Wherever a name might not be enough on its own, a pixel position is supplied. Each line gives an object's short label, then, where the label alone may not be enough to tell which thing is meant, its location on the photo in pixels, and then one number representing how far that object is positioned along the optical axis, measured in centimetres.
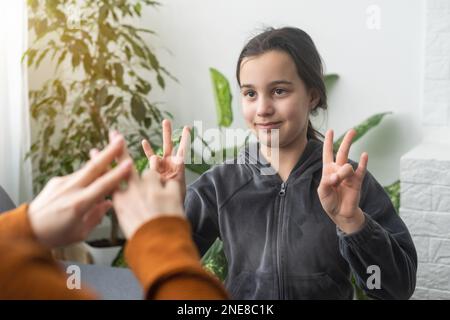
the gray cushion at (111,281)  185
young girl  104
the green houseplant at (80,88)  276
